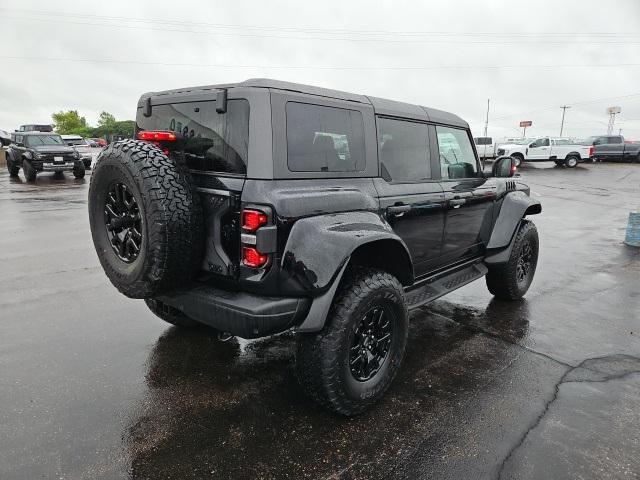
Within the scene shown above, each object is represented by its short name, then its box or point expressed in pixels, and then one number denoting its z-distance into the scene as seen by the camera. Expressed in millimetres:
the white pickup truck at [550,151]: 27625
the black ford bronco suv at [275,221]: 2381
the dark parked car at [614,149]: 30375
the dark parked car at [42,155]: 15992
